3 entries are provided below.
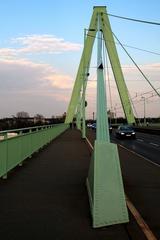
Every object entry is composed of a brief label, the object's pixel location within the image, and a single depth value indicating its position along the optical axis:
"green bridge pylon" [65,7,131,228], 3.27
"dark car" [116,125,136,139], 22.44
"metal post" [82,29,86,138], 20.11
